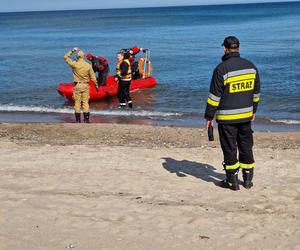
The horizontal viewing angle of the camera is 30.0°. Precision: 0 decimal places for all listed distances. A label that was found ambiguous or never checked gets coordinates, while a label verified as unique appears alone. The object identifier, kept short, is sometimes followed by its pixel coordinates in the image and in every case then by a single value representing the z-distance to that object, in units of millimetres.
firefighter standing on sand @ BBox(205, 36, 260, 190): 5879
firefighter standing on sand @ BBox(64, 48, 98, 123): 12070
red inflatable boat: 17141
